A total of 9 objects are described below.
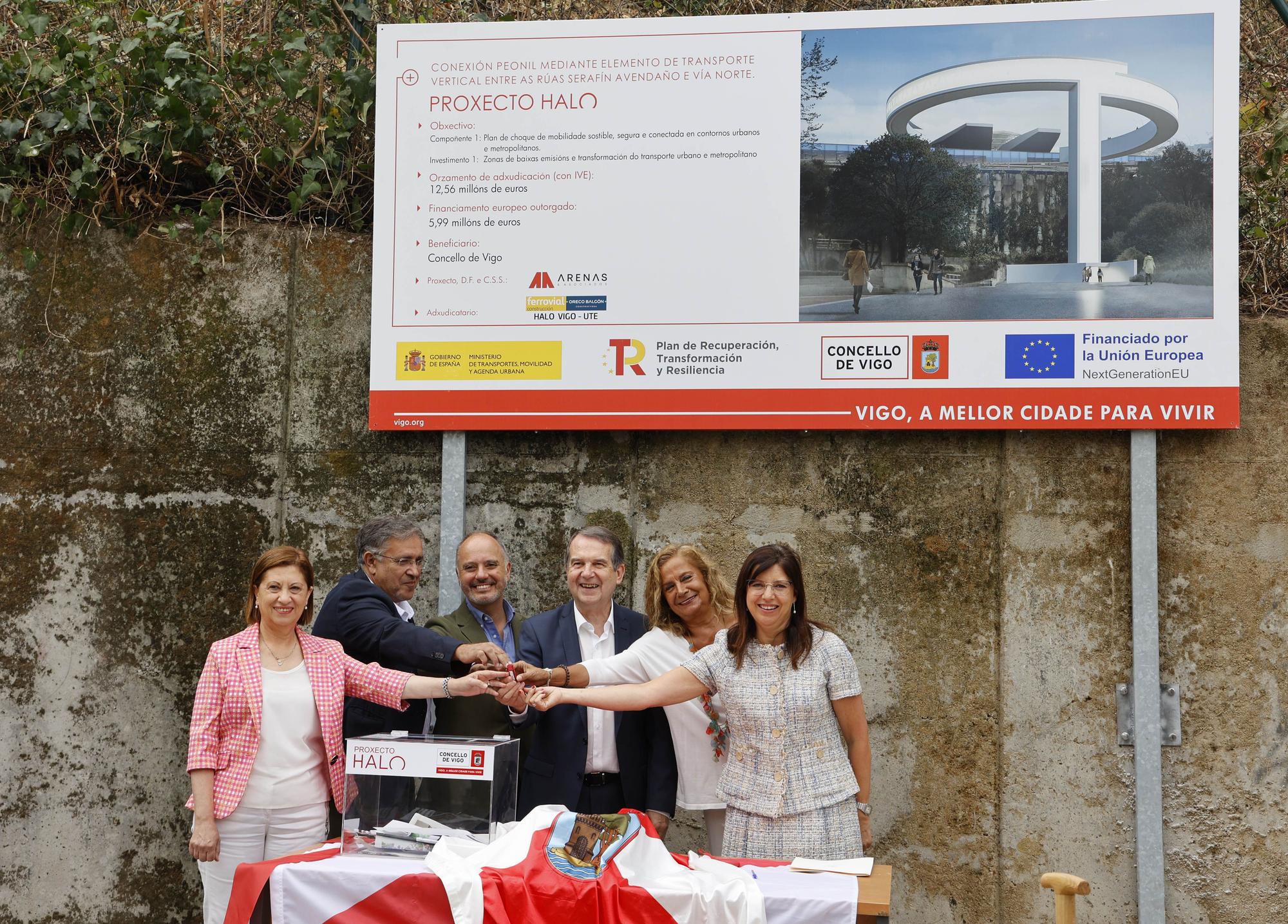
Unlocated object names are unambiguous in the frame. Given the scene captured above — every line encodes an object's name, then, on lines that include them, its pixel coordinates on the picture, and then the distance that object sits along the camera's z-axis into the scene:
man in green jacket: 3.84
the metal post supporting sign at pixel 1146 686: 4.28
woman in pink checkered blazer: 3.53
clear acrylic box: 3.19
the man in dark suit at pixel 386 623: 3.75
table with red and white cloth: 2.91
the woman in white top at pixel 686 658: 3.76
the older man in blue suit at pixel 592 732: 3.77
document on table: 3.11
